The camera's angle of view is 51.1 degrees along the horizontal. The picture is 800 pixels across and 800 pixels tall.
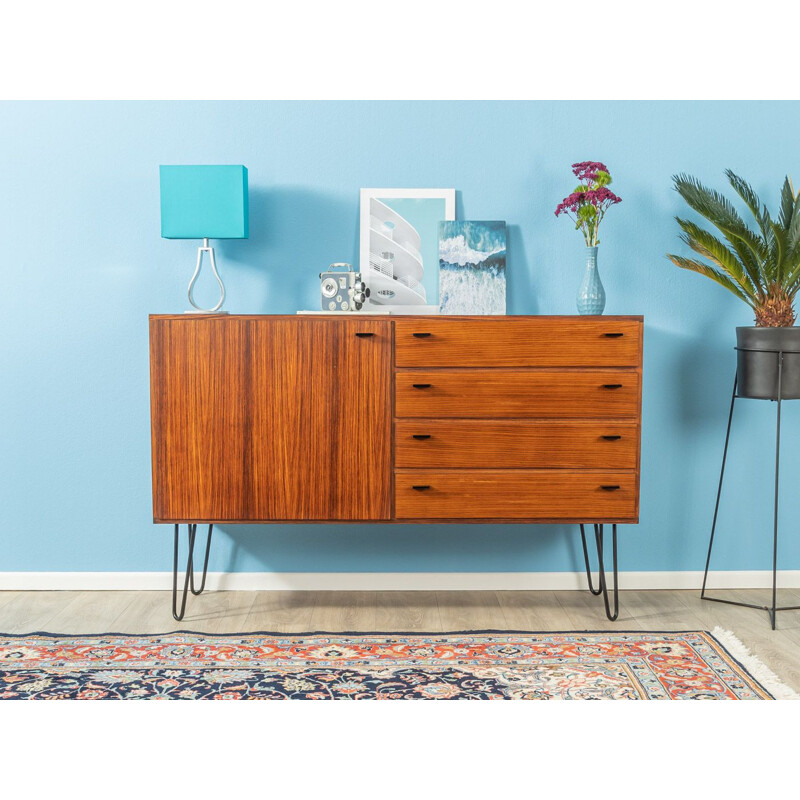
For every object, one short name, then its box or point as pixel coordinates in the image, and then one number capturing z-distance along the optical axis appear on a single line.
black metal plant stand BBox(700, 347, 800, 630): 2.86
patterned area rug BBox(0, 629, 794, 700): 2.33
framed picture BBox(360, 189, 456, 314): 3.17
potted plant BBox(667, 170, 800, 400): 2.90
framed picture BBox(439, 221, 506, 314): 3.15
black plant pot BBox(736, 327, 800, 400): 2.90
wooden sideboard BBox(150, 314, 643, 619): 2.79
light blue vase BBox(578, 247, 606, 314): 2.99
